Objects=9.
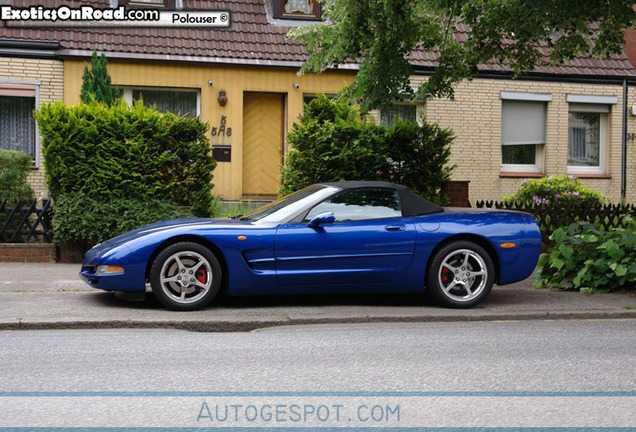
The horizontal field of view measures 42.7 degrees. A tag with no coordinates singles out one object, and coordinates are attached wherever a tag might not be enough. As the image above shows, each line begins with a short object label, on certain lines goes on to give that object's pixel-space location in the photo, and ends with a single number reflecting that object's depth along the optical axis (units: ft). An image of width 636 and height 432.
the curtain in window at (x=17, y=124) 56.90
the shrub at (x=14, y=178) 44.04
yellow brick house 57.11
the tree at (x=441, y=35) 33.58
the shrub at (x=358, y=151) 41.04
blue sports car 26.48
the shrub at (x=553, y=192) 57.06
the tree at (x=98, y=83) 52.13
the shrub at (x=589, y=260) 31.53
